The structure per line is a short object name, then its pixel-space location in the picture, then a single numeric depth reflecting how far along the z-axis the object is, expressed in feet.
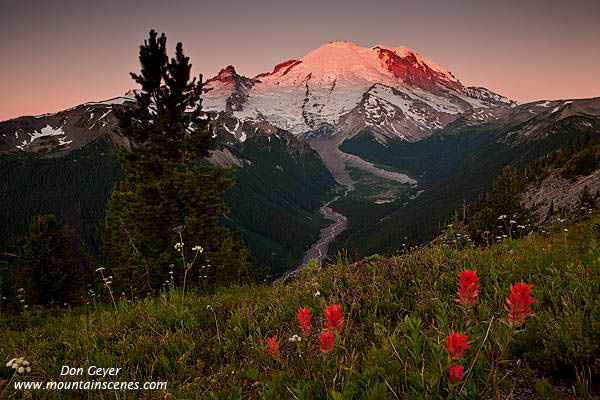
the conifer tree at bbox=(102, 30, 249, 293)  38.99
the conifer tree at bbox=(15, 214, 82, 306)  59.82
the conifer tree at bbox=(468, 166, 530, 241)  70.64
